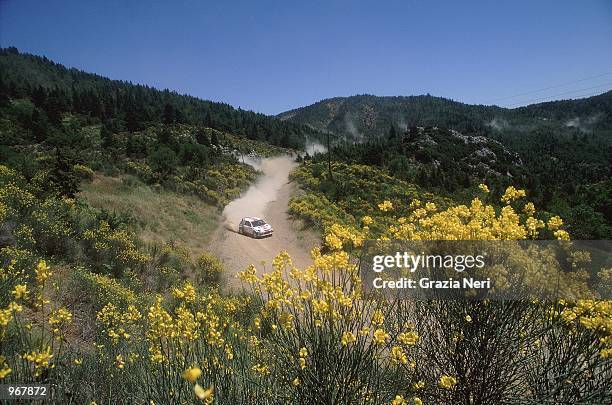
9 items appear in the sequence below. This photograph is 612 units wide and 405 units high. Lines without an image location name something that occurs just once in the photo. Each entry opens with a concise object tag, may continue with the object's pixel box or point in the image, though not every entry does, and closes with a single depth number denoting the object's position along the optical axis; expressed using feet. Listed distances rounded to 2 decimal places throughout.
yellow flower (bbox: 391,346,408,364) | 8.71
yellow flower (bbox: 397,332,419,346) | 9.03
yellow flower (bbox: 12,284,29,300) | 8.74
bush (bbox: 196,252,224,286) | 42.39
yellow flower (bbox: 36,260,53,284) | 9.48
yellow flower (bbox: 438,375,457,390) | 8.98
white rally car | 66.23
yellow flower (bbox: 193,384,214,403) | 3.65
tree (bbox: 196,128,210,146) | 161.03
